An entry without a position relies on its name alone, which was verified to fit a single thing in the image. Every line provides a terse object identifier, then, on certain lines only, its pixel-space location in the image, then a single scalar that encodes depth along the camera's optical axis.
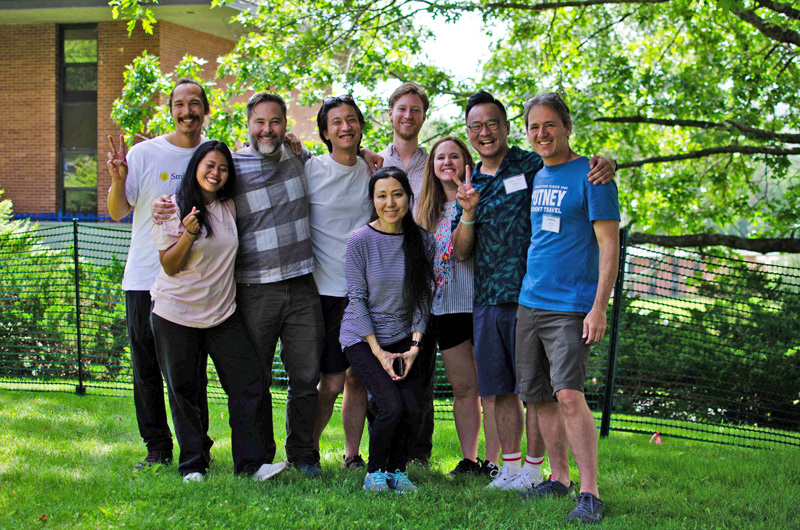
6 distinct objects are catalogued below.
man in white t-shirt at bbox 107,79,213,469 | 4.31
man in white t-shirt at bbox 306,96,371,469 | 4.43
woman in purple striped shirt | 4.05
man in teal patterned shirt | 4.09
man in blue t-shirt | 3.61
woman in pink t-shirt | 4.00
